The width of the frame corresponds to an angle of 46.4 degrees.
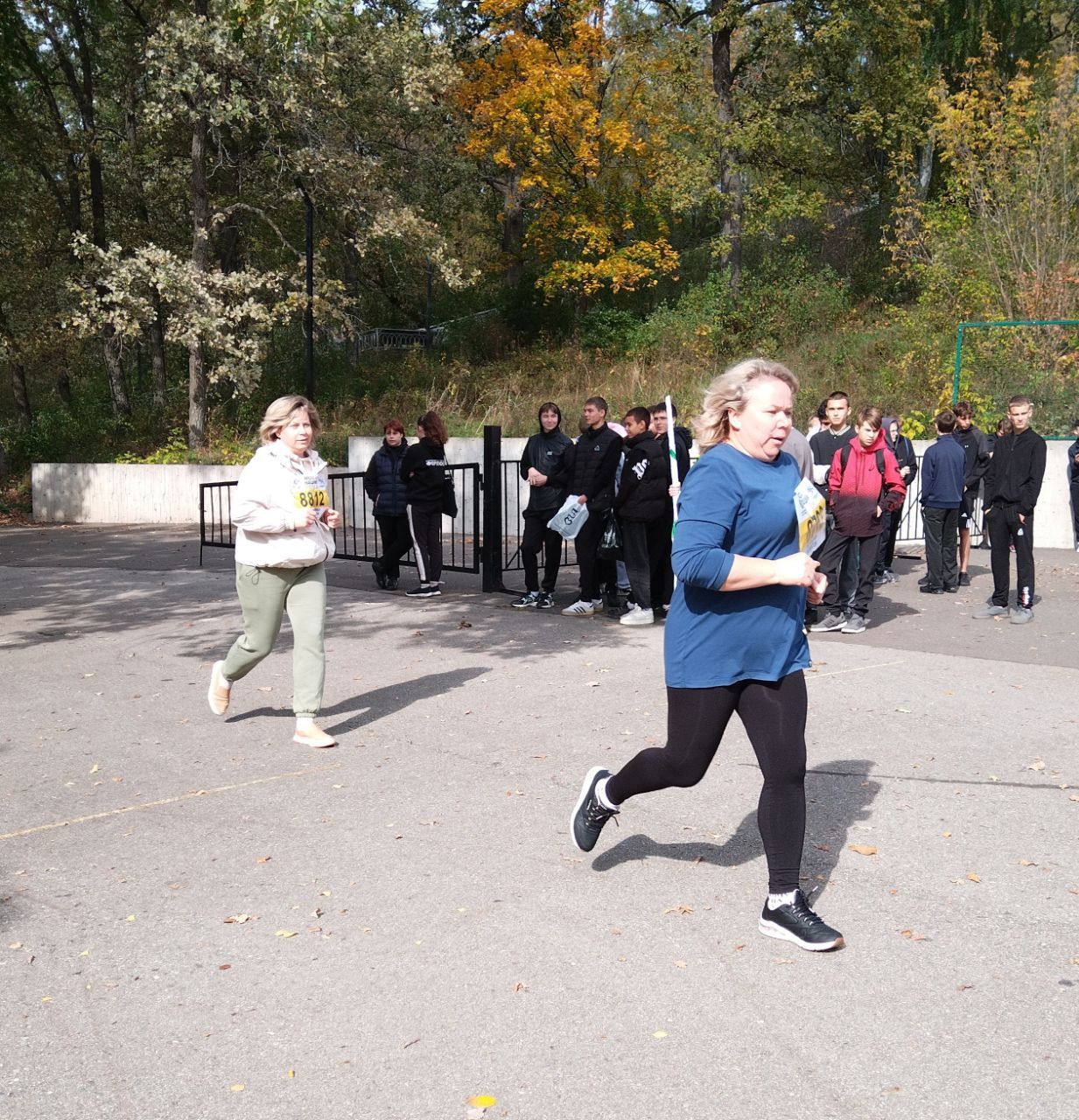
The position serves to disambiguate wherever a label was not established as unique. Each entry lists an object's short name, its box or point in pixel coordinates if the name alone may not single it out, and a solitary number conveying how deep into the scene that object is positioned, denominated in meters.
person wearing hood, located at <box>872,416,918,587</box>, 13.63
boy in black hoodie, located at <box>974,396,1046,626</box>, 10.99
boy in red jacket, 10.50
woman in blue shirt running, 4.22
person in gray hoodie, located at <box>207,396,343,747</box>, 6.85
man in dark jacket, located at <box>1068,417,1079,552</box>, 16.61
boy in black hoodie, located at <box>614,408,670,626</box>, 10.61
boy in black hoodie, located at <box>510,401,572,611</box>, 11.70
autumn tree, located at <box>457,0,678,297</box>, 28.09
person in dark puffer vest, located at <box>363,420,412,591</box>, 12.93
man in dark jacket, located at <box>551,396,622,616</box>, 10.95
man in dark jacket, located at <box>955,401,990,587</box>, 13.88
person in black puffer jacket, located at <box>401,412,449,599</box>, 12.52
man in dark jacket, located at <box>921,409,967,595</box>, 12.96
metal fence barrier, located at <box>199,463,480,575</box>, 14.46
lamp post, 23.64
